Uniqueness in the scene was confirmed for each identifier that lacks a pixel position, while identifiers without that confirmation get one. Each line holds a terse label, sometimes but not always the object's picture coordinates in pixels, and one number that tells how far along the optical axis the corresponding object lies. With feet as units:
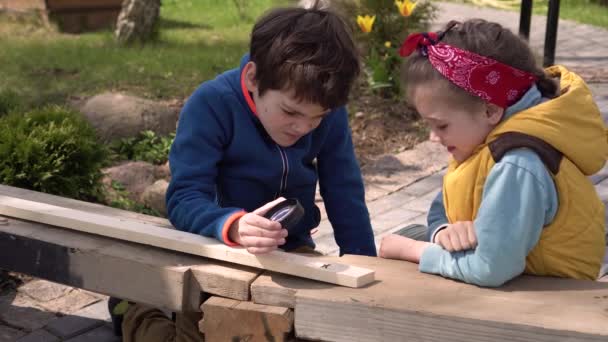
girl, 7.35
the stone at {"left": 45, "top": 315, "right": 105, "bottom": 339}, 11.44
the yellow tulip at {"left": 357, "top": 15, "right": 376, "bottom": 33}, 21.13
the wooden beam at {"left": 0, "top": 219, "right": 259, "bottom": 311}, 7.89
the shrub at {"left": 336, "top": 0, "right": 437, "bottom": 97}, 22.29
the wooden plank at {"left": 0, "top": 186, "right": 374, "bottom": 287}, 7.57
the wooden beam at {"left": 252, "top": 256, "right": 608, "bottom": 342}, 6.65
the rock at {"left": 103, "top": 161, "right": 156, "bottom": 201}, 16.22
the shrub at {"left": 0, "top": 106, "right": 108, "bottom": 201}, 13.37
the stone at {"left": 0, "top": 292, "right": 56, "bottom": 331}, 11.67
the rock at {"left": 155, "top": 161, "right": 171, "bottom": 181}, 17.29
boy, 8.51
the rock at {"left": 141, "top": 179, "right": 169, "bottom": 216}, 15.44
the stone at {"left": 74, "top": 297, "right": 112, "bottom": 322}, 11.91
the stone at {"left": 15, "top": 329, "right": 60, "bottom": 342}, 11.19
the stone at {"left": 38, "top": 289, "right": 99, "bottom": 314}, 12.13
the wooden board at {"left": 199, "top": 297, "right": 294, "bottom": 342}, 7.39
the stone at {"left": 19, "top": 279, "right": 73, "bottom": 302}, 12.48
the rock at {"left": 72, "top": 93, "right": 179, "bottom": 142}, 19.12
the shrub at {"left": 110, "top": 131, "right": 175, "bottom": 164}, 18.58
